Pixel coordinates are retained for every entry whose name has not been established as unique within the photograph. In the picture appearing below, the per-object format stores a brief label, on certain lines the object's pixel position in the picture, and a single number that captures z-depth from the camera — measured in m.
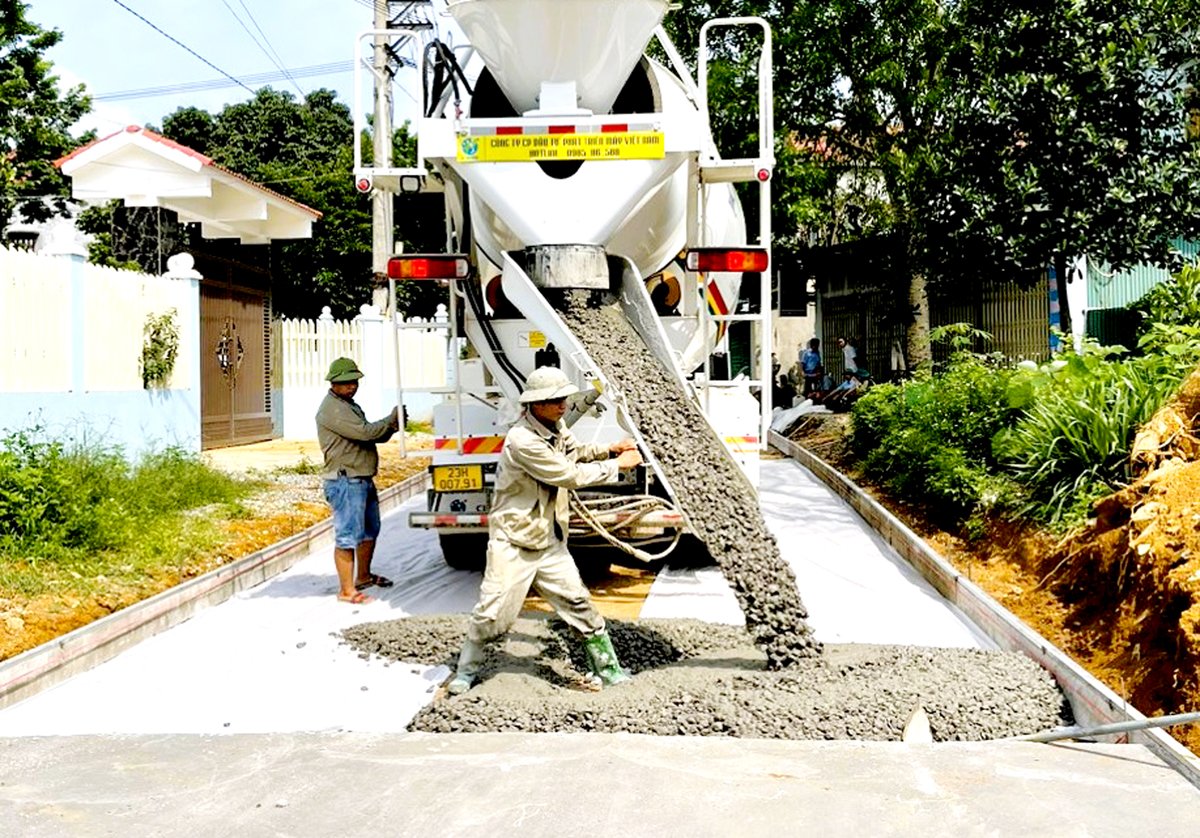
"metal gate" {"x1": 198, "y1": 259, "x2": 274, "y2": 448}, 16.03
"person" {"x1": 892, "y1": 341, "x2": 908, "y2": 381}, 18.17
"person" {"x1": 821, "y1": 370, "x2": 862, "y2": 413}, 18.84
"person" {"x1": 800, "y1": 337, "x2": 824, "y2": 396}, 22.61
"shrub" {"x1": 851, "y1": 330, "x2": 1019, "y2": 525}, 8.95
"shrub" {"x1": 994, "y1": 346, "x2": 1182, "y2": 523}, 7.57
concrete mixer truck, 6.82
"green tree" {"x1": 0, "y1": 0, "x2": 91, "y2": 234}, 20.33
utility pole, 14.52
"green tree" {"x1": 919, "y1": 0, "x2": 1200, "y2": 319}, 12.22
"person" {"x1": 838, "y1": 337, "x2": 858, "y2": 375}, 21.48
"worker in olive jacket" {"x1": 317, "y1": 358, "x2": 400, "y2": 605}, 7.69
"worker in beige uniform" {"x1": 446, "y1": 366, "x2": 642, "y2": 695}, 5.52
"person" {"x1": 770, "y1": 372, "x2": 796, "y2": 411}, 23.70
